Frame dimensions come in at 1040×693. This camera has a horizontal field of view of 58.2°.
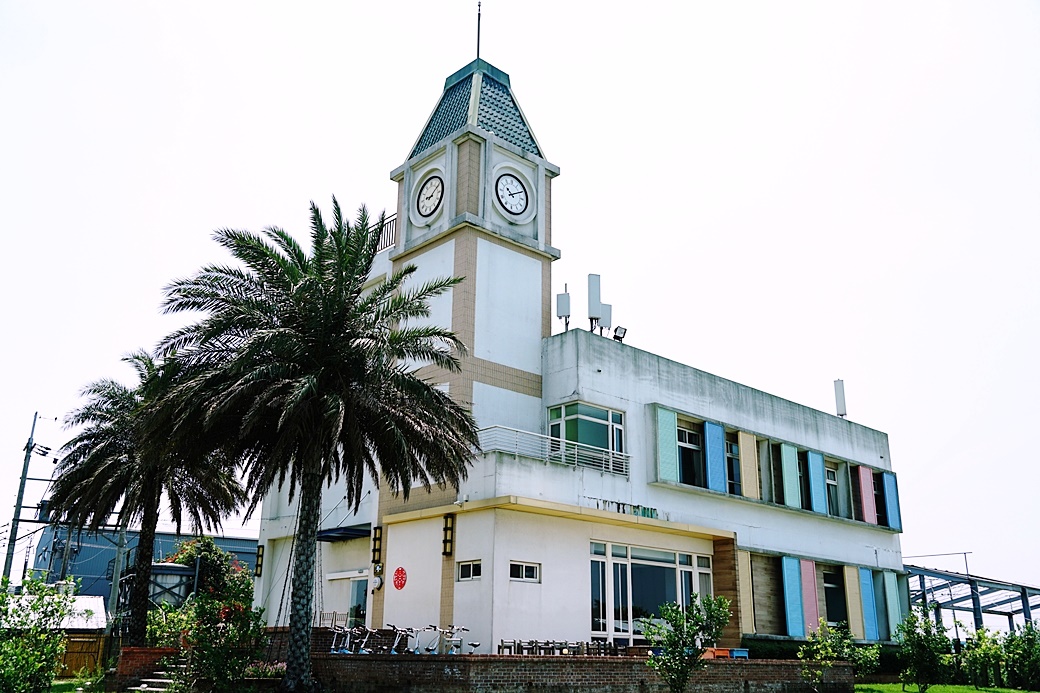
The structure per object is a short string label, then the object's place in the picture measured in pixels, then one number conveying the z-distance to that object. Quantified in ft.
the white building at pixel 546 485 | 74.84
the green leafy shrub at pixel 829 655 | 79.92
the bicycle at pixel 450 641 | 70.54
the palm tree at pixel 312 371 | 59.11
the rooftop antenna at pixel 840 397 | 120.47
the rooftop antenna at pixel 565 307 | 93.81
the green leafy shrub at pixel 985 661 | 109.70
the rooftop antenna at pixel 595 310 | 93.04
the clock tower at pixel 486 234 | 85.71
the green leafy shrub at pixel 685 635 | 62.03
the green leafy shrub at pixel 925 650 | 79.51
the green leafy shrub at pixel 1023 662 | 108.58
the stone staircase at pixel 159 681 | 71.20
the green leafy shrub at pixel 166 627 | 79.82
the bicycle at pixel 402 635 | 71.31
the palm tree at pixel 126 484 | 84.84
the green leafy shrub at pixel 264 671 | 62.96
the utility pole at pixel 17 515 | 108.27
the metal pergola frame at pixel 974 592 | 144.97
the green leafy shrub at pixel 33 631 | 50.80
